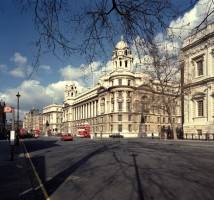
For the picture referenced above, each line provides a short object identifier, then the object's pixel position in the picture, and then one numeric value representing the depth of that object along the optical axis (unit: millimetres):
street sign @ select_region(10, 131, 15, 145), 14613
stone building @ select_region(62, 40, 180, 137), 66306
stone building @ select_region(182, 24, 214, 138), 32375
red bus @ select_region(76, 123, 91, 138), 58586
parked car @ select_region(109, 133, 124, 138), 58762
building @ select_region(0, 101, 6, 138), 76370
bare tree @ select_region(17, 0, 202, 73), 3660
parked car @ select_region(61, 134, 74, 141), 42365
